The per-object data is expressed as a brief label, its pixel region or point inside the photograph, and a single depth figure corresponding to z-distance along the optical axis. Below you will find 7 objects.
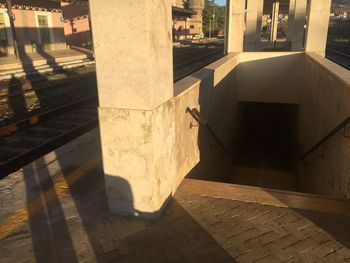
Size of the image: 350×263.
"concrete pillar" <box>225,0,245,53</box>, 14.05
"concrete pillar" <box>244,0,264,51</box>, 21.48
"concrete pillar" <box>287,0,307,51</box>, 18.91
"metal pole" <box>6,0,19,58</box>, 23.45
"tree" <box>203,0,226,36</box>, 94.00
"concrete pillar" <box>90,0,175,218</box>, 3.42
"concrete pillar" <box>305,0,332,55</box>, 11.84
